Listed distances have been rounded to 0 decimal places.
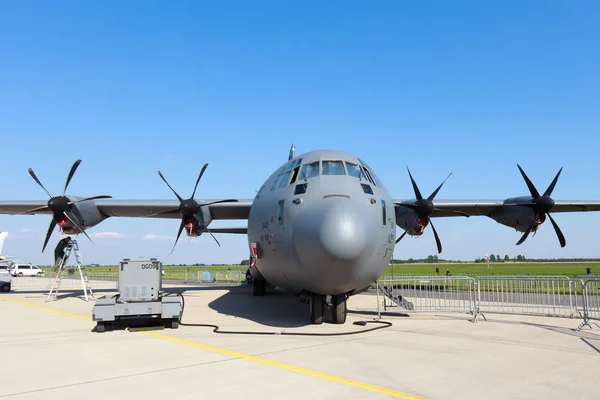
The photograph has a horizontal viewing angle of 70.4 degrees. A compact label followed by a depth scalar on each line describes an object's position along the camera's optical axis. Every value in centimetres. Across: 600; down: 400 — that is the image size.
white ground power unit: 1123
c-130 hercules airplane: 922
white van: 6137
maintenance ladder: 2081
